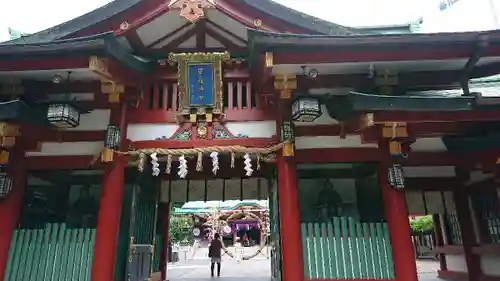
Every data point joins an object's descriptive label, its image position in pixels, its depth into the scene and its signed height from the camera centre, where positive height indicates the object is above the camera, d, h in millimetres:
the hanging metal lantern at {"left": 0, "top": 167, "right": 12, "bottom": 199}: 7703 +1254
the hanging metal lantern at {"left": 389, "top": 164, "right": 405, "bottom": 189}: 7575 +1233
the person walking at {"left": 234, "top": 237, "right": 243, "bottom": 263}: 28159 -970
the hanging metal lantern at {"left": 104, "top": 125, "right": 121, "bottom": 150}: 7785 +2207
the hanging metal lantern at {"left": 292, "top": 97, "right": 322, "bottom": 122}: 7266 +2553
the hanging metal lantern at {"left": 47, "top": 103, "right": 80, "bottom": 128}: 7328 +2553
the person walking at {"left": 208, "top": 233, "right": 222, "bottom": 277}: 16781 -663
